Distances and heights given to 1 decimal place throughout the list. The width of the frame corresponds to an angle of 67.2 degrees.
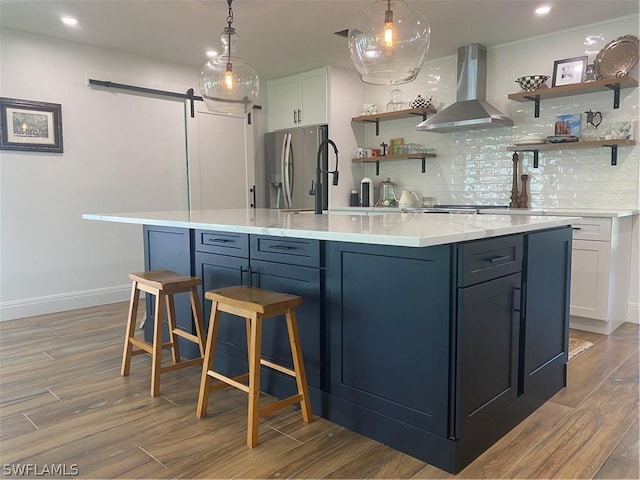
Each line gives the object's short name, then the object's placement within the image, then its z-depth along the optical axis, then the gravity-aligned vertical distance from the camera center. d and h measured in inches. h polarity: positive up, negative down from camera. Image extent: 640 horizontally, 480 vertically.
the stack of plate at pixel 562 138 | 156.3 +18.7
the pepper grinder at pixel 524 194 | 174.4 +0.7
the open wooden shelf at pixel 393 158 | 197.3 +16.4
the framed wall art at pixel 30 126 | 159.5 +24.4
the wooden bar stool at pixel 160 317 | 99.3 -26.7
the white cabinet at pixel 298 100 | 212.2 +44.8
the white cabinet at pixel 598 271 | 138.9 -22.3
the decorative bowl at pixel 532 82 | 161.9 +38.6
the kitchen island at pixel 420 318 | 70.3 -20.0
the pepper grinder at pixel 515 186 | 175.9 +3.5
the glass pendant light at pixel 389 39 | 90.4 +30.1
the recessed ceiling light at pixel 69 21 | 149.8 +55.5
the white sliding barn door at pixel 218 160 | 209.2 +16.6
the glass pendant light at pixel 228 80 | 122.8 +30.2
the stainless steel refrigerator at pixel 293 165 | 215.9 +14.6
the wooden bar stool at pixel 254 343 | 78.9 -25.4
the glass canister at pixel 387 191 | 215.6 +2.4
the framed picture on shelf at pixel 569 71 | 158.1 +41.6
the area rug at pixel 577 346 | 125.6 -40.8
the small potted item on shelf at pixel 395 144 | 207.9 +22.6
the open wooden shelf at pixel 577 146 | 149.2 +16.3
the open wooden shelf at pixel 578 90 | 145.8 +34.0
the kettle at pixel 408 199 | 197.0 -1.1
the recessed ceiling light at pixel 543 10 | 141.6 +55.3
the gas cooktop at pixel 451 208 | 173.2 -4.6
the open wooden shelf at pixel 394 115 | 194.9 +34.2
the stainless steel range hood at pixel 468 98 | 173.6 +37.0
